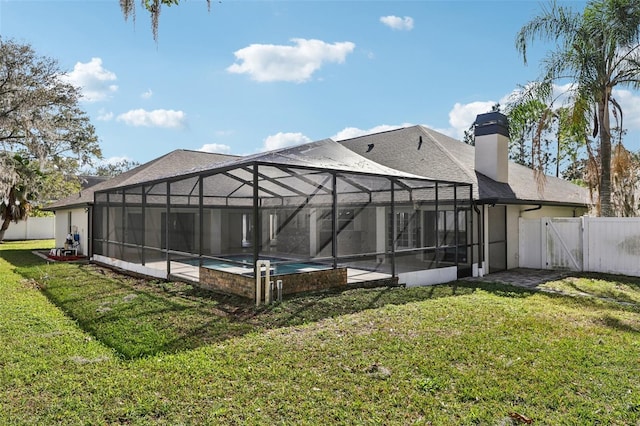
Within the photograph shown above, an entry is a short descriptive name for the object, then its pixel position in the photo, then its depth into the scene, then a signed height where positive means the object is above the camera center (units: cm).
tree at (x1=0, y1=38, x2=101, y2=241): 1411 +341
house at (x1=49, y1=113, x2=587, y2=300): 875 +10
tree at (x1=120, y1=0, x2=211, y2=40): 527 +265
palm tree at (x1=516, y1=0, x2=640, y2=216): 1085 +428
